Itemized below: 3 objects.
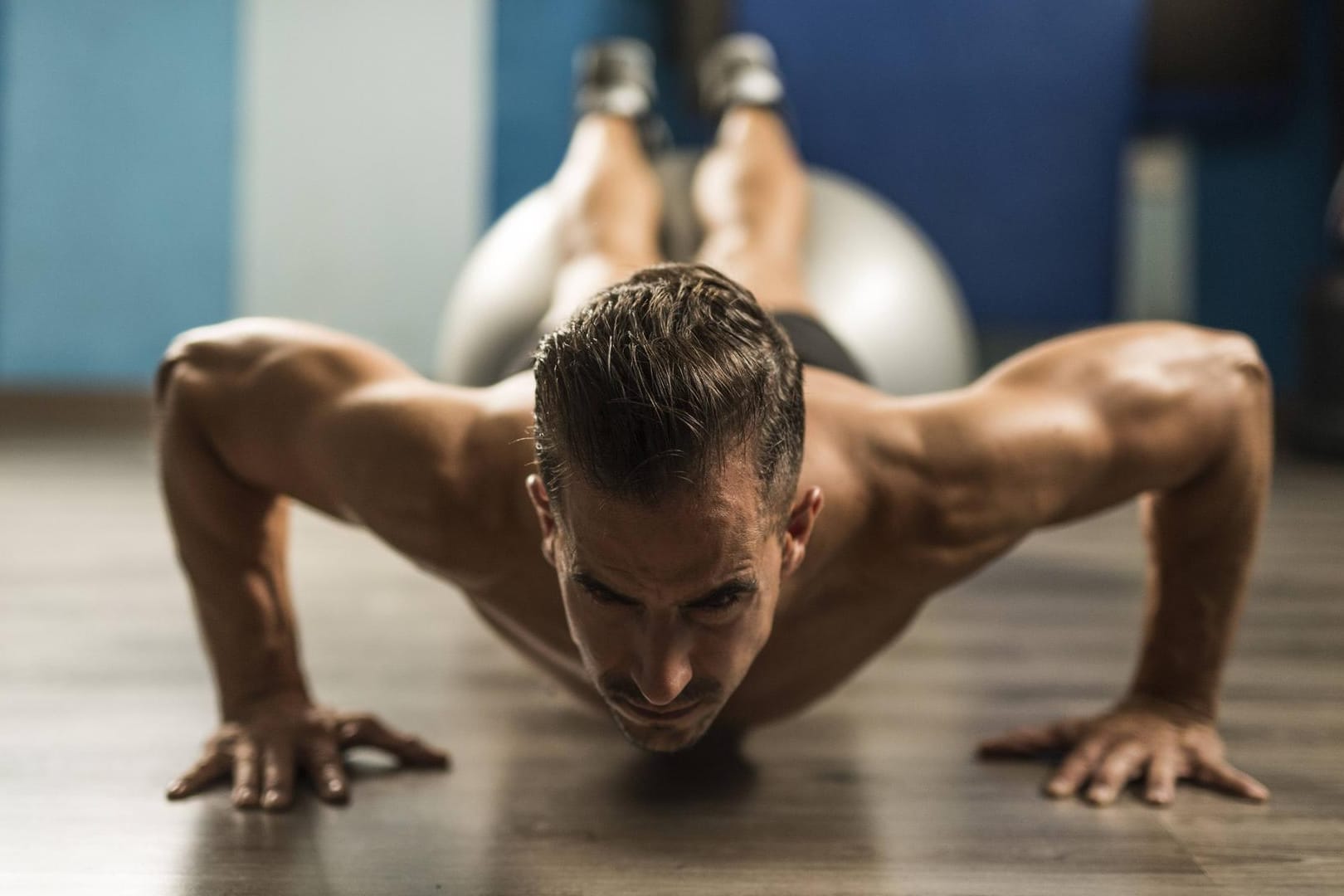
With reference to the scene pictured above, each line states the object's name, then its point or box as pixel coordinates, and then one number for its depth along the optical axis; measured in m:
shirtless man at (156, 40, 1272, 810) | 0.95
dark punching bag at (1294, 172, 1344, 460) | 3.63
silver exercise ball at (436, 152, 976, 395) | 2.40
